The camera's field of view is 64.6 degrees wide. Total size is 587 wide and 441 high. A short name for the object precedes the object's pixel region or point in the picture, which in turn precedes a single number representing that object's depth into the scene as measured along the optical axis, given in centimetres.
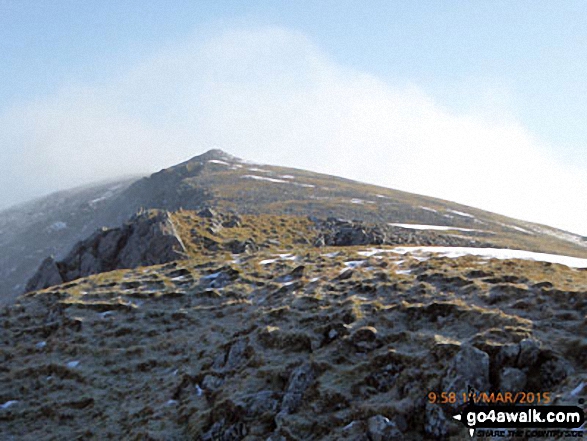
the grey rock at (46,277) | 3828
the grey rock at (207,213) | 4826
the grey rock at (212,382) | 1595
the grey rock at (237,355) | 1681
